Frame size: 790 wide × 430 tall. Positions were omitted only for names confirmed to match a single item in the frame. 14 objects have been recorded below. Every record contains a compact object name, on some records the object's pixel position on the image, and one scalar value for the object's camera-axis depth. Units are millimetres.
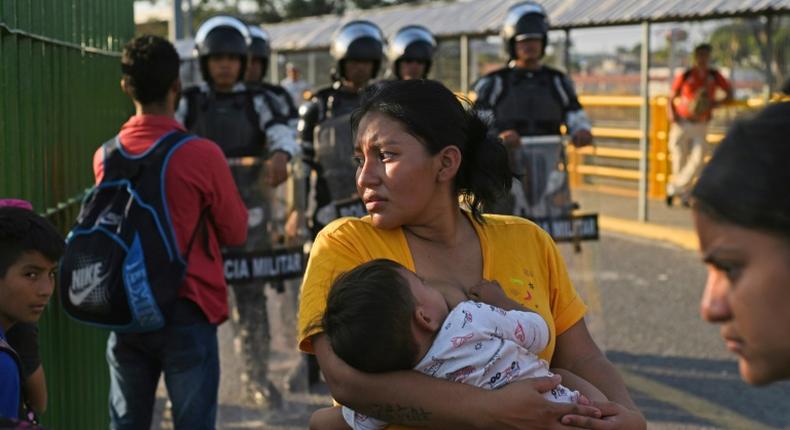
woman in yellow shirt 2875
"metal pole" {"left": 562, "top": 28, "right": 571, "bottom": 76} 14570
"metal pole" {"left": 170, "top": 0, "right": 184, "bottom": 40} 12125
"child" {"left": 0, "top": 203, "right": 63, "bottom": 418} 3191
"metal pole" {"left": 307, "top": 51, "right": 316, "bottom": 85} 26391
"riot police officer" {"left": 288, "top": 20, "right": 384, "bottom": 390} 7020
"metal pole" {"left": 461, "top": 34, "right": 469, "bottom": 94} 16359
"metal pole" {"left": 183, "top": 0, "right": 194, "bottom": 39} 25112
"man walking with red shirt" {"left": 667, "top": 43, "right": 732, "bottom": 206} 14781
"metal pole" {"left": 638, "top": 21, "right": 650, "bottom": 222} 13891
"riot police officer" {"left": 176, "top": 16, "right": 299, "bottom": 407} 6738
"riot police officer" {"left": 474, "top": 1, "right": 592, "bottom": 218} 7621
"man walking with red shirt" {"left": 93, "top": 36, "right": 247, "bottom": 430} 4508
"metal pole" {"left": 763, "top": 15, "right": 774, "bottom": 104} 13227
